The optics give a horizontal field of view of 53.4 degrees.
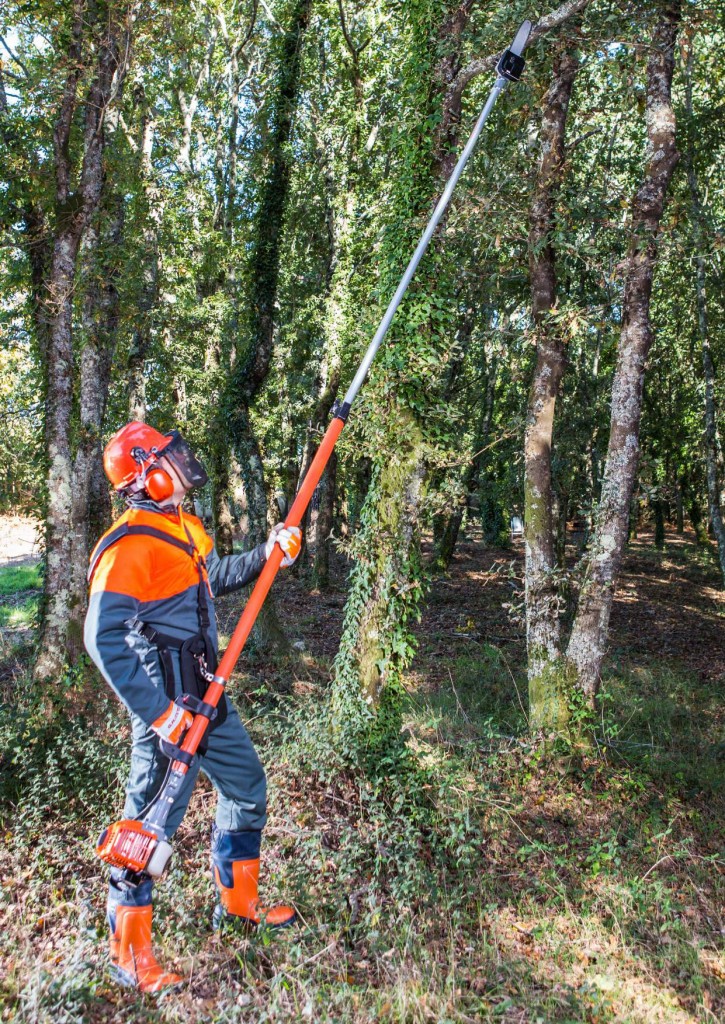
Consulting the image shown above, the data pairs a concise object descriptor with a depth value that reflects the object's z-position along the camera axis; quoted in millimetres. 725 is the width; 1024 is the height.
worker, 3443
